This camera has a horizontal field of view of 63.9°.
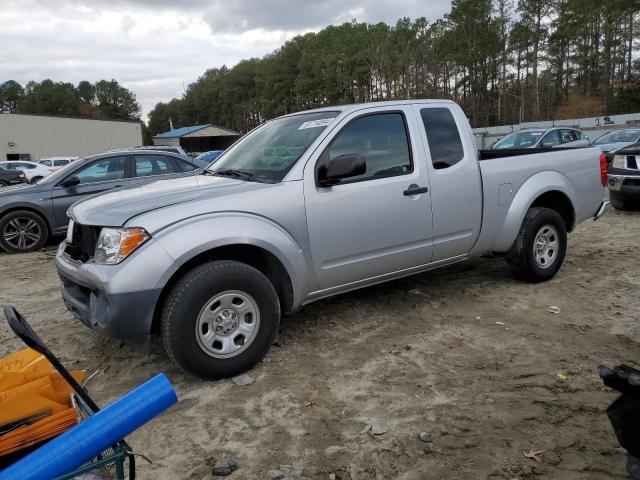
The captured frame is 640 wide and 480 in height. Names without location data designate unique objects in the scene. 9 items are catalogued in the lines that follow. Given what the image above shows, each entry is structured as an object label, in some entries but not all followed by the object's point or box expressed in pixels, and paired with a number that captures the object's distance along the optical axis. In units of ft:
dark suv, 29.45
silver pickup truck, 10.63
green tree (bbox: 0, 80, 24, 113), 403.75
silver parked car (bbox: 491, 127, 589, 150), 48.37
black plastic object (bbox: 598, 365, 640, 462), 6.20
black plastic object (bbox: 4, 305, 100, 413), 5.18
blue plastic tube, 4.22
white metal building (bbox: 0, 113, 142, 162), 141.49
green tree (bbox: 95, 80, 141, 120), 413.39
